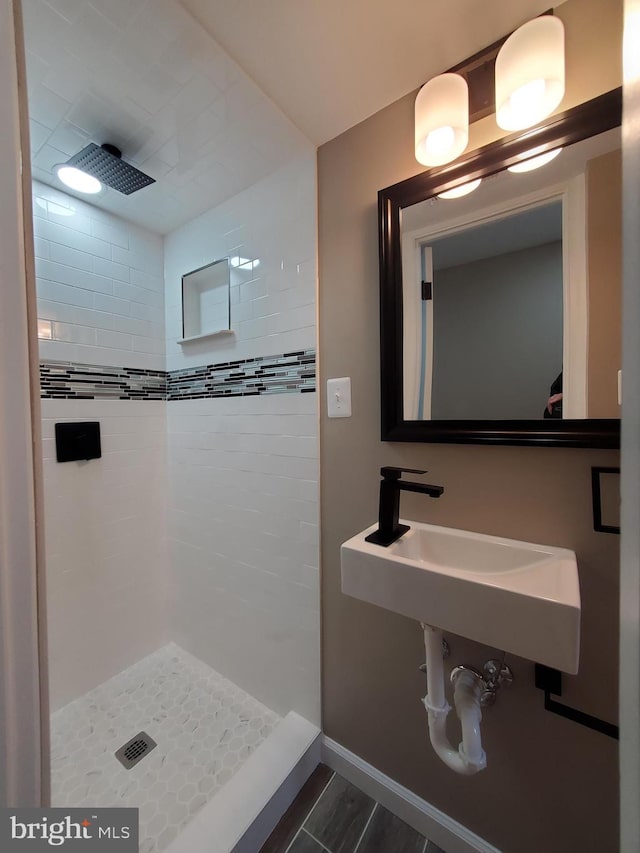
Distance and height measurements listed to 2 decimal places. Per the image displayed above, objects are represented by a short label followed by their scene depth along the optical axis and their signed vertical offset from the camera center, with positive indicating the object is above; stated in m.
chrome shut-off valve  0.86 -0.70
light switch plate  1.13 +0.07
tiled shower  1.21 -0.30
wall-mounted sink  0.62 -0.39
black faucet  0.91 -0.25
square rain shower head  1.16 +0.96
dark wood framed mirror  0.74 +0.32
